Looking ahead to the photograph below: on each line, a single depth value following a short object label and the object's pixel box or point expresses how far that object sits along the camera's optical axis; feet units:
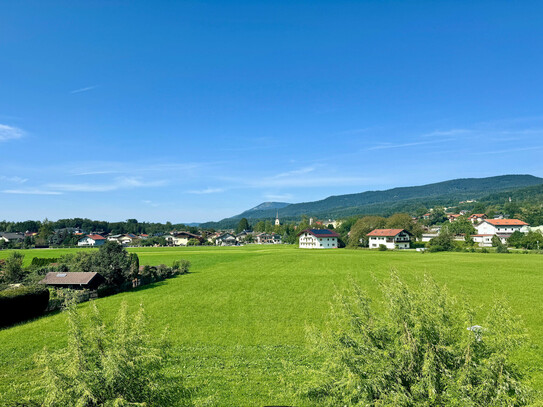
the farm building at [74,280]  113.39
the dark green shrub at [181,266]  168.25
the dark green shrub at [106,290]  113.30
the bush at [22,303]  79.10
